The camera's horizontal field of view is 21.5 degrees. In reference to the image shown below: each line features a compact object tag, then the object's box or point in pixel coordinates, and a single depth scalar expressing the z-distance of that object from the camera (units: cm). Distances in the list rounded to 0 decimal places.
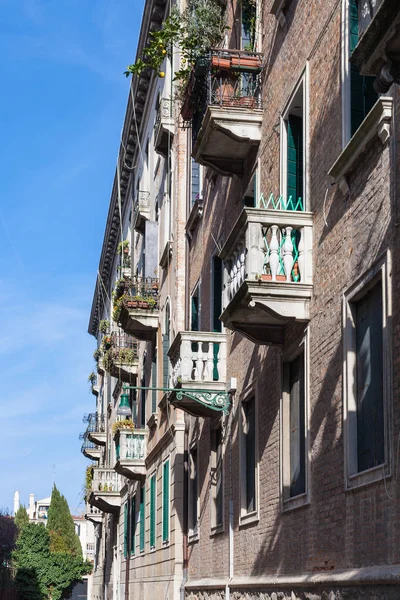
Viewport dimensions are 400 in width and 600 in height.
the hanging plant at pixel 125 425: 3131
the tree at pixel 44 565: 7950
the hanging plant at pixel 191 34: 1673
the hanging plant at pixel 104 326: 4293
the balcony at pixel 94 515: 5510
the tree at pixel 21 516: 11191
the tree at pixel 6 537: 6788
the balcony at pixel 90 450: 5475
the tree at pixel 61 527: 10625
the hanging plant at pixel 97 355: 4899
